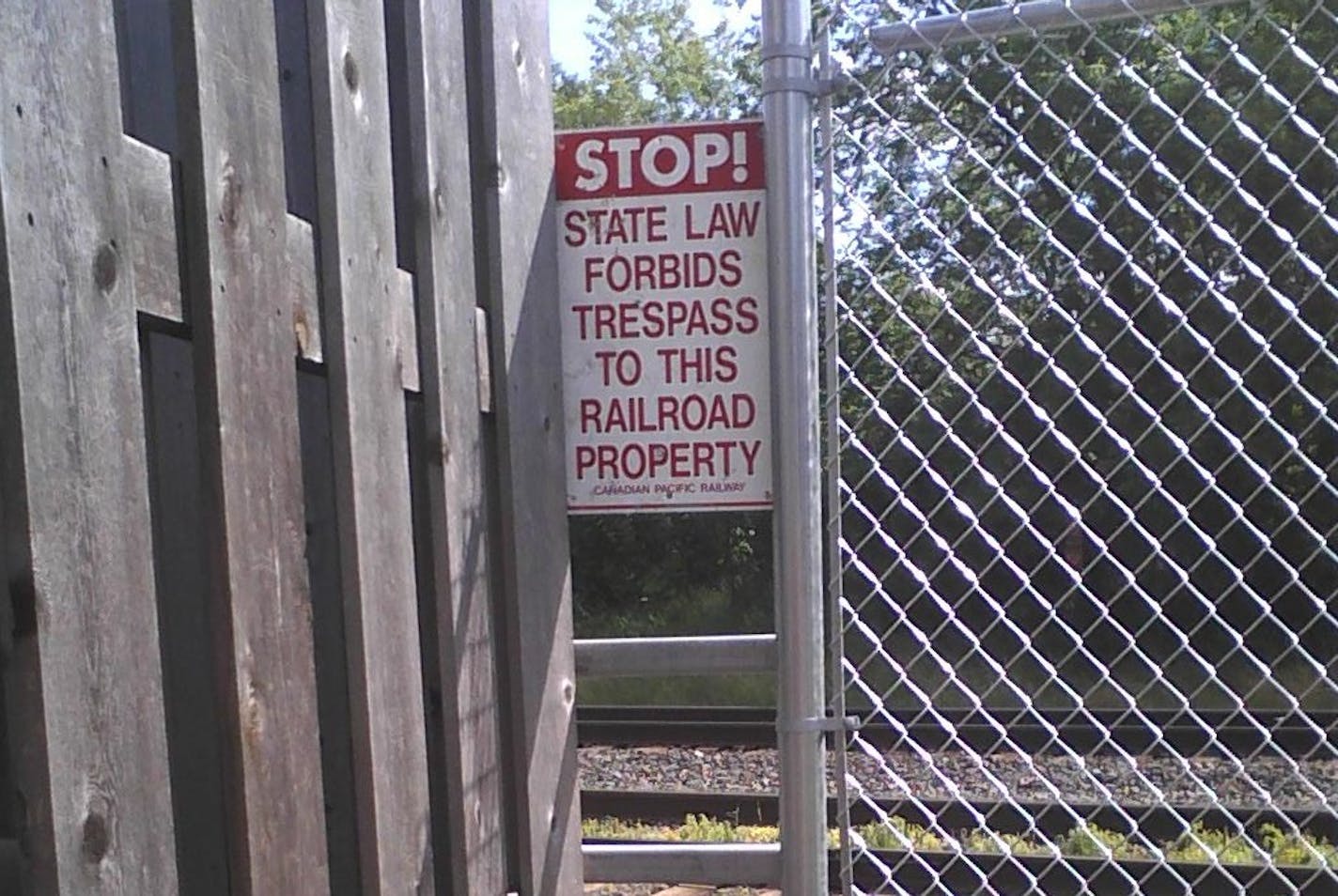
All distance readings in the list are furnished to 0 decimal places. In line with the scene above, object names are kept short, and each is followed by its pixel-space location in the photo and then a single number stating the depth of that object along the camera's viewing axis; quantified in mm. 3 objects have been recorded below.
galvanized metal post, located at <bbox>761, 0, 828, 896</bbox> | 2076
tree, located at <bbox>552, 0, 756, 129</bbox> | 18969
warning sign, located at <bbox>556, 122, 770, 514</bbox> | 2158
